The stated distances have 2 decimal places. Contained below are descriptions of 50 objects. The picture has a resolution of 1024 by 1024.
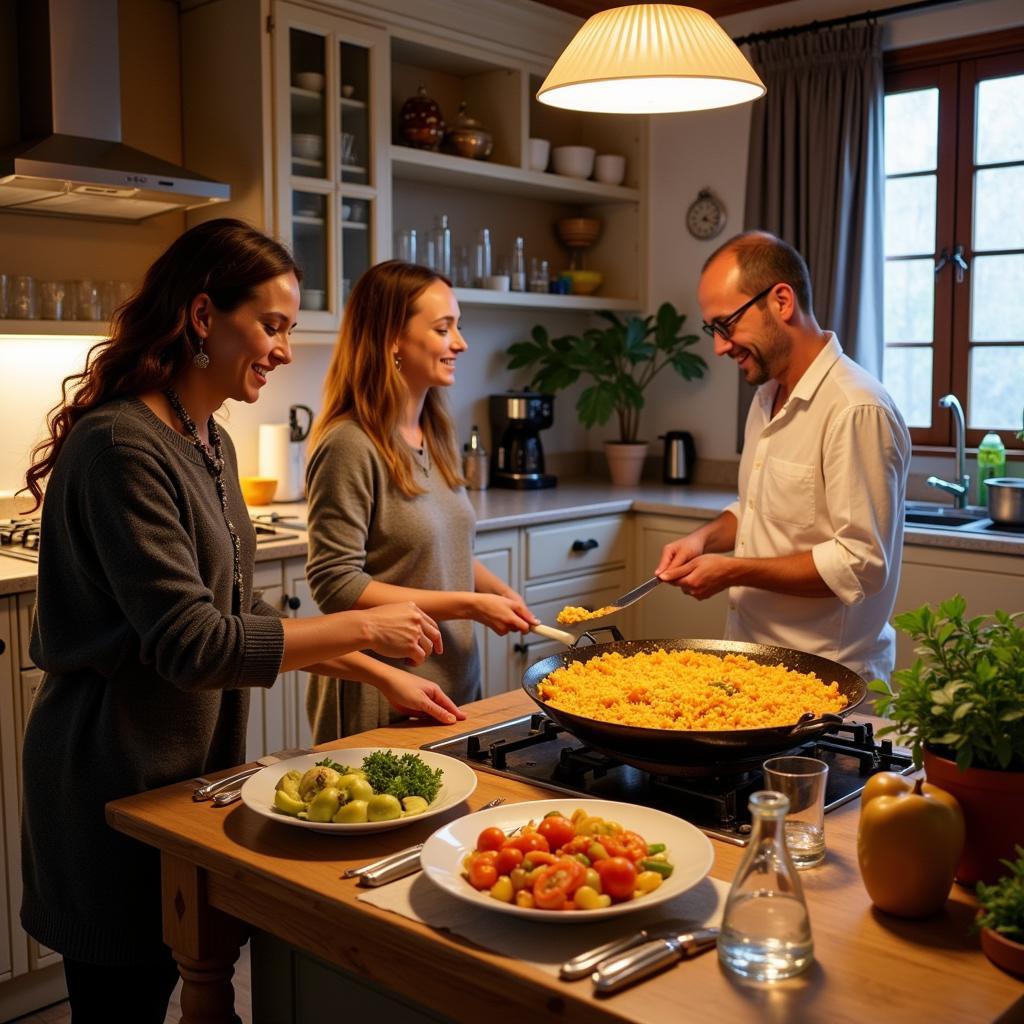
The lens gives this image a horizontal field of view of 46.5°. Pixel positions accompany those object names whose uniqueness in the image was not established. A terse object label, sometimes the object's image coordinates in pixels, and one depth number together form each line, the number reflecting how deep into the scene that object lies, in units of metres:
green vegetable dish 1.44
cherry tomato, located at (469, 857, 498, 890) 1.24
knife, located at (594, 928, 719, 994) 1.11
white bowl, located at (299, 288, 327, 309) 3.80
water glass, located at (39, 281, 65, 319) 3.33
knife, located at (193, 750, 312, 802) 1.59
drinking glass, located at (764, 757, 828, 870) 1.37
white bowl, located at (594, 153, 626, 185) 4.91
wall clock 4.80
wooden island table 1.08
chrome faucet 4.00
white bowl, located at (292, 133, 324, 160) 3.72
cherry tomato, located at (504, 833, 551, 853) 1.28
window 4.17
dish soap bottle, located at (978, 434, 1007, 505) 4.02
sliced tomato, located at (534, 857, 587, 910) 1.19
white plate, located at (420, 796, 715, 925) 1.19
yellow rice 1.61
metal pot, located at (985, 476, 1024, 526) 3.67
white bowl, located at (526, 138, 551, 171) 4.58
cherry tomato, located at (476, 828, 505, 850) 1.29
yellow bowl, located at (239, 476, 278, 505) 3.85
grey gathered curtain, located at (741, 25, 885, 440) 4.22
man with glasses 2.36
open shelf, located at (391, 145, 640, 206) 4.15
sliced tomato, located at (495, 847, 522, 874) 1.25
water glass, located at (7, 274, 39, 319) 3.28
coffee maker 4.60
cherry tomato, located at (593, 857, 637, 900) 1.21
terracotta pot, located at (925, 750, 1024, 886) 1.30
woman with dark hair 1.57
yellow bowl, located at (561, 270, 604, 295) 5.05
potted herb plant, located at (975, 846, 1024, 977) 1.13
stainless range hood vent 3.17
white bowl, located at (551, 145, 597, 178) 4.73
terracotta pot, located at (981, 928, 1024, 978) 1.12
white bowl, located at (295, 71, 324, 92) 3.71
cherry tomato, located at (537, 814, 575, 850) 1.30
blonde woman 2.28
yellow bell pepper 1.24
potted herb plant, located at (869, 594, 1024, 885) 1.28
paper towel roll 3.97
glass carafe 1.11
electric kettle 4.87
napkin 1.19
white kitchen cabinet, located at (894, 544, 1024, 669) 3.47
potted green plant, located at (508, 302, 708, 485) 4.75
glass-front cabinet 3.66
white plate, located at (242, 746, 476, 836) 1.42
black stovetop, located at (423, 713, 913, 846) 1.54
